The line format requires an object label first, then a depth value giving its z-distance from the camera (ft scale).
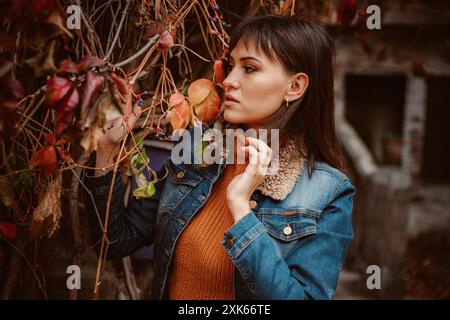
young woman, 5.76
